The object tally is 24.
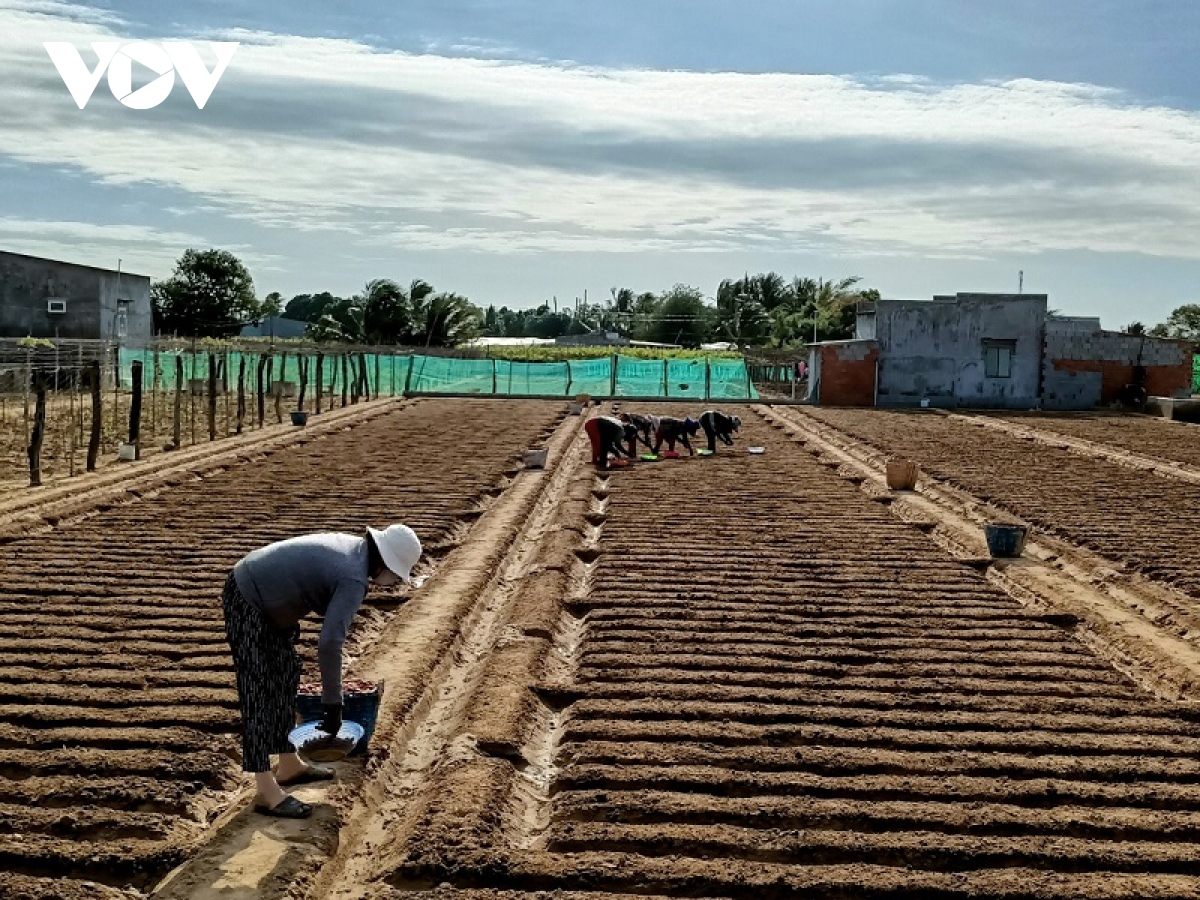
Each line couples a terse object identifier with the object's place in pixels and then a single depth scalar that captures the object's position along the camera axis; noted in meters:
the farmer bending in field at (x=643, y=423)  19.62
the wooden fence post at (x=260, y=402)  23.75
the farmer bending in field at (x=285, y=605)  5.14
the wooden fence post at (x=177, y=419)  19.76
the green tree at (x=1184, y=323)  69.00
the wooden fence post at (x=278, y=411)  25.84
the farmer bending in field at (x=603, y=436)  17.95
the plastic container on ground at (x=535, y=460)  18.08
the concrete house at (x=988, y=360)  35.19
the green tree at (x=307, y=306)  92.75
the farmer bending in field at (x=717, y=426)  20.50
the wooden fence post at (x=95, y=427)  16.69
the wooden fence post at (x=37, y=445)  15.20
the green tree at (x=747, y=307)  63.69
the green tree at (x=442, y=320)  51.91
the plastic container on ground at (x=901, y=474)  16.72
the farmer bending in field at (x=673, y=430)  19.36
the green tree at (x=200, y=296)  63.12
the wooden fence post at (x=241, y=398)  23.02
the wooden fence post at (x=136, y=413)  18.34
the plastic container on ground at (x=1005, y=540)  11.72
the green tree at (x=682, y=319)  69.31
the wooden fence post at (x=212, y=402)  20.78
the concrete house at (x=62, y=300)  37.38
